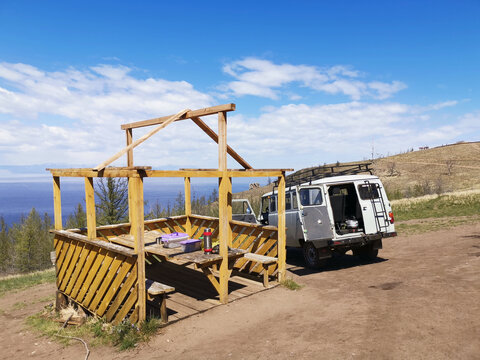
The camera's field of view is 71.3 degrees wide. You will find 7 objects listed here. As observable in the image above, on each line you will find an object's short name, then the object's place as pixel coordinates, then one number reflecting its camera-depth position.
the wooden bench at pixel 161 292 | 5.59
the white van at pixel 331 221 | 8.66
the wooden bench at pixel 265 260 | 7.45
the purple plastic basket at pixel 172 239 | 7.14
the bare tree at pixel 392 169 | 60.93
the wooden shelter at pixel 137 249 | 5.57
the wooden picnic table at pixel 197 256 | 6.34
